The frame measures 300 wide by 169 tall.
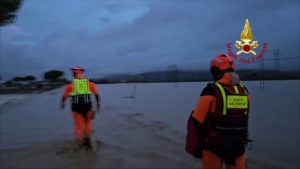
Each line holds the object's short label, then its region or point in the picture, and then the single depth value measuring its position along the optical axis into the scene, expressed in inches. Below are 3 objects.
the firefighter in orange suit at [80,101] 203.5
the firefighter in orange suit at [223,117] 93.1
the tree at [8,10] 554.6
